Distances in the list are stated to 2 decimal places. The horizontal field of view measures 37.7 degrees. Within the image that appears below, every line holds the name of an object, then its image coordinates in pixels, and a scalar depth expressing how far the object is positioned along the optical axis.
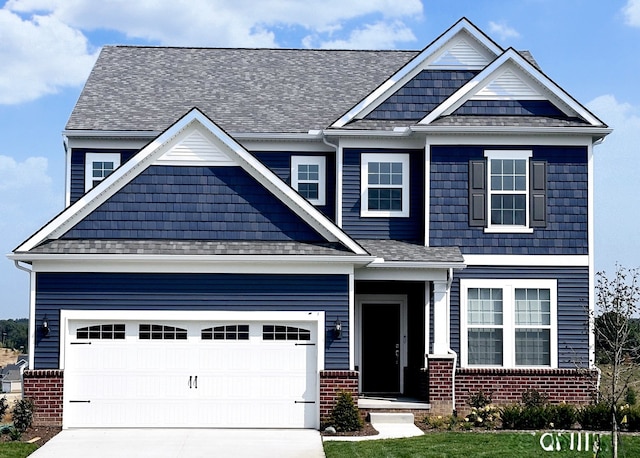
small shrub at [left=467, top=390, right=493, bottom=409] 20.19
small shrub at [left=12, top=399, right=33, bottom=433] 17.86
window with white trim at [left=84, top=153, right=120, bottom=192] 23.64
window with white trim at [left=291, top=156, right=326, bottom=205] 23.52
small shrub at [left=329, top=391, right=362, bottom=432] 18.12
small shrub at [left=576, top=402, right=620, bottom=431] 17.97
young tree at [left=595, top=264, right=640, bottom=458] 13.91
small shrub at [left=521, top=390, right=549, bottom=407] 20.23
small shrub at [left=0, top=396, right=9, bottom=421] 18.78
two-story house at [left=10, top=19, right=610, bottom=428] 18.78
